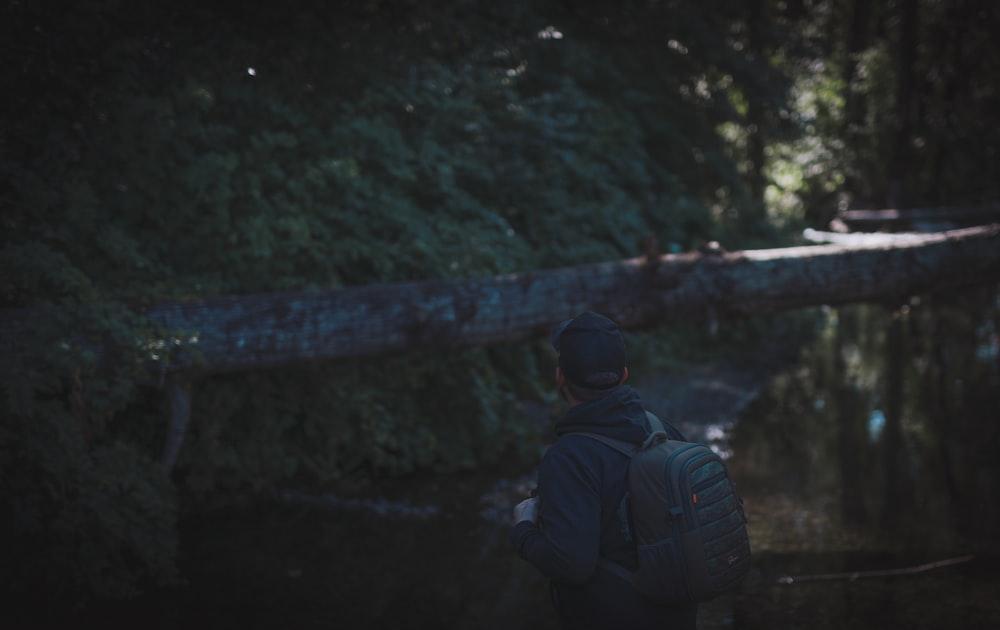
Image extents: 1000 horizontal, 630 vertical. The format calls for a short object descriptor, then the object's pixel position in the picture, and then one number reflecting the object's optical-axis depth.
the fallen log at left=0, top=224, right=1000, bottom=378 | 6.56
